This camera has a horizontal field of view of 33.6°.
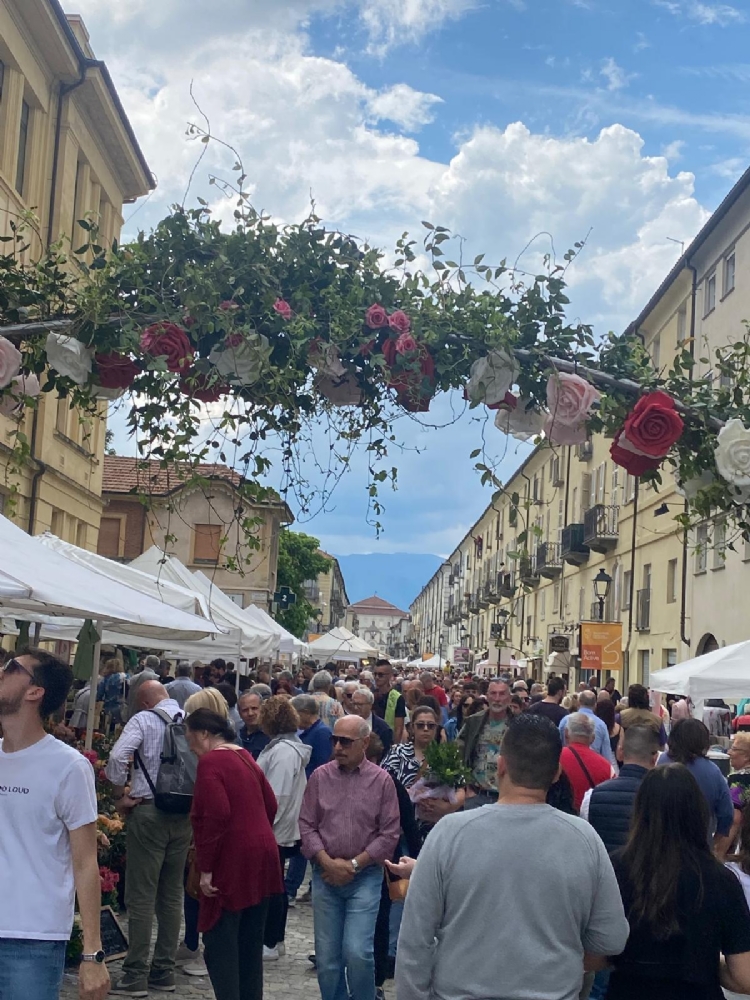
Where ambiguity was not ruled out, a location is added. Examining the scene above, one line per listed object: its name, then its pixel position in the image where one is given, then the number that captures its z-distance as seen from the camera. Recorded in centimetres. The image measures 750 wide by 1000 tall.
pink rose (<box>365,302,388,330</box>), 586
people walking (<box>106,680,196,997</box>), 816
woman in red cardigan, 676
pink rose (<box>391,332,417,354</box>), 587
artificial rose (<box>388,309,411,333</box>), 586
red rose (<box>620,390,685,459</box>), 595
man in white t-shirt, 423
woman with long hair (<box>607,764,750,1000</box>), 411
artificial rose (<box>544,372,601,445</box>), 600
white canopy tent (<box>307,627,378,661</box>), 3959
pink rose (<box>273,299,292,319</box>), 575
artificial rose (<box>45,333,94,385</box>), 587
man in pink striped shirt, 690
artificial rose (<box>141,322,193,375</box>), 570
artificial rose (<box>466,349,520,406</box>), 593
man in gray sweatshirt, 363
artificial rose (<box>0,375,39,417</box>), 620
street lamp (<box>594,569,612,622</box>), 3244
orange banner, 2361
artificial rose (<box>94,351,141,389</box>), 593
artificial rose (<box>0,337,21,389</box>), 585
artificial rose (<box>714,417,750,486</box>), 599
